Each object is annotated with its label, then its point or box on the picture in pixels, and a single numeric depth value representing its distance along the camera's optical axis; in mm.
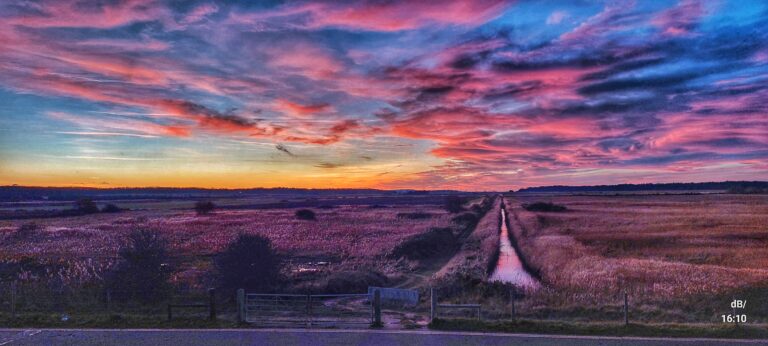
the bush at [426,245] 42156
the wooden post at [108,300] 20552
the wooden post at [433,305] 17344
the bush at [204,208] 103456
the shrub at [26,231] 56734
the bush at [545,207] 107062
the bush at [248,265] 25812
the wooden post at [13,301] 18641
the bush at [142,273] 23312
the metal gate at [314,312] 17562
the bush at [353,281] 26984
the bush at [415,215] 88388
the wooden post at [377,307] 17266
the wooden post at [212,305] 18016
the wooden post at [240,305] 17484
